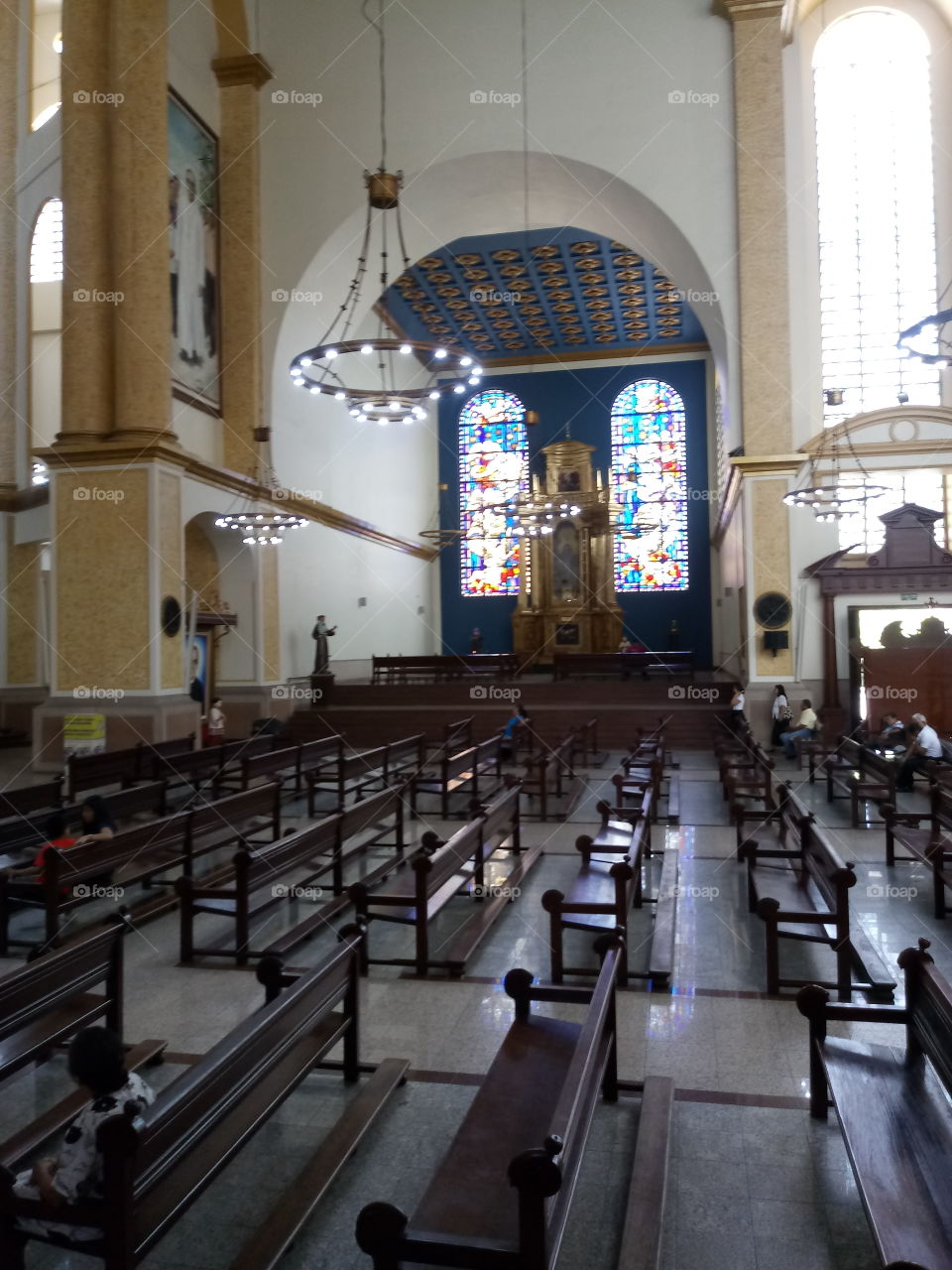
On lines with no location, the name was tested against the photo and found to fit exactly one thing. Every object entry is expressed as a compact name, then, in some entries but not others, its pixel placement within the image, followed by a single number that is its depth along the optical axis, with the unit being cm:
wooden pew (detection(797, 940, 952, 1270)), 239
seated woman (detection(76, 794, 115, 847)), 635
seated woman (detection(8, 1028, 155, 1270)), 227
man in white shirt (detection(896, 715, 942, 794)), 1033
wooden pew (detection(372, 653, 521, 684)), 2067
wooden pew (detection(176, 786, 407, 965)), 526
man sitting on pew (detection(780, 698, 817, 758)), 1366
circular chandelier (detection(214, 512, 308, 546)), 1415
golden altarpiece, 2538
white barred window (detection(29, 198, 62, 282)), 1892
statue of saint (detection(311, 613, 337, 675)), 1855
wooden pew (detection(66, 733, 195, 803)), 948
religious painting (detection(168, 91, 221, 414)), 1502
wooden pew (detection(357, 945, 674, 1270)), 211
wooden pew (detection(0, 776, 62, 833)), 766
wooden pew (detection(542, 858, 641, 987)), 489
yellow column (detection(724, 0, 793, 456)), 1554
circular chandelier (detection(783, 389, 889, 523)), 1311
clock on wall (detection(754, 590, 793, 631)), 1517
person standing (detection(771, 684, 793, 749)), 1459
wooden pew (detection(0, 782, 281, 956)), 542
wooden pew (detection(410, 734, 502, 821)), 944
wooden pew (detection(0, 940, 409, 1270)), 221
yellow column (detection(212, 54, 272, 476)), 1666
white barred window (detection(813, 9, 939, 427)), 1623
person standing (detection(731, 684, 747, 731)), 1502
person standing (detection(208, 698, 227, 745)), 1442
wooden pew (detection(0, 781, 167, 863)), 683
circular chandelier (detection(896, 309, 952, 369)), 693
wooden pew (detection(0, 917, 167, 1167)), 328
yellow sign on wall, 1240
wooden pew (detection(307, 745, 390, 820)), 961
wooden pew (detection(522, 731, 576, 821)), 983
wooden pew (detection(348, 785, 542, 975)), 513
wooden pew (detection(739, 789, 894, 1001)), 467
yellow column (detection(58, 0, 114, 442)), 1356
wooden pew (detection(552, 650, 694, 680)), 1975
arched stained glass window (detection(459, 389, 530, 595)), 2762
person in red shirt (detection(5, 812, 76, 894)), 548
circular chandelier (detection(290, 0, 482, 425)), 1006
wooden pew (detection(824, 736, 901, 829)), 905
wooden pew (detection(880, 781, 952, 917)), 621
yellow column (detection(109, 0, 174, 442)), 1355
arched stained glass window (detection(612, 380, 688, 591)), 2661
